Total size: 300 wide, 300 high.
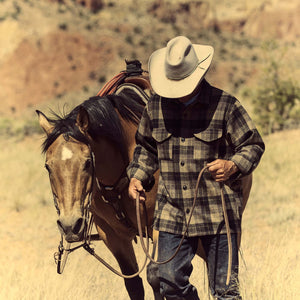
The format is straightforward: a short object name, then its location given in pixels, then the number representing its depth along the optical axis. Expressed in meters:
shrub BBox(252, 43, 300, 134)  33.72
